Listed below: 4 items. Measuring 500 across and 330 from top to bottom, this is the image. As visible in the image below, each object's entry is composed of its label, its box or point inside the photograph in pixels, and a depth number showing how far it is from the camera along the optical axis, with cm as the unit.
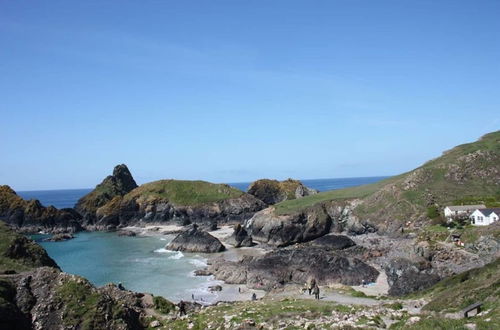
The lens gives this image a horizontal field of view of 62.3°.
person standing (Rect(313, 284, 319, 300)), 3682
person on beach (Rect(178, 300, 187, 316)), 2767
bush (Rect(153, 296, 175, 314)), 2750
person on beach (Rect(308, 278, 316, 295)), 3857
